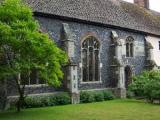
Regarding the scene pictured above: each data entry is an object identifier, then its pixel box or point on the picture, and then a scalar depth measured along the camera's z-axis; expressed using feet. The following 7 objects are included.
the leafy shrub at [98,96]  85.74
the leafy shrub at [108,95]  88.95
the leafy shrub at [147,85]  78.84
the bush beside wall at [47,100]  71.56
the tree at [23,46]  56.95
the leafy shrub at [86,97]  82.43
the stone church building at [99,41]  79.82
